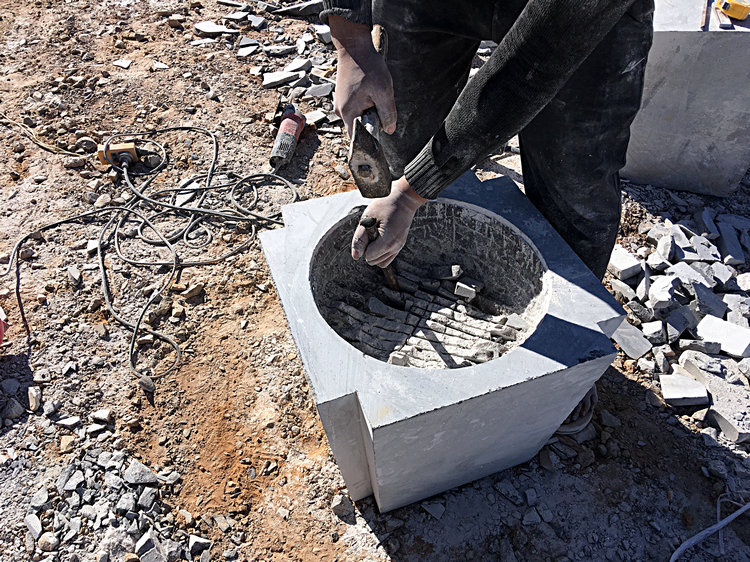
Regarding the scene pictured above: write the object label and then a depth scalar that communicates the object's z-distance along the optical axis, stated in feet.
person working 5.06
